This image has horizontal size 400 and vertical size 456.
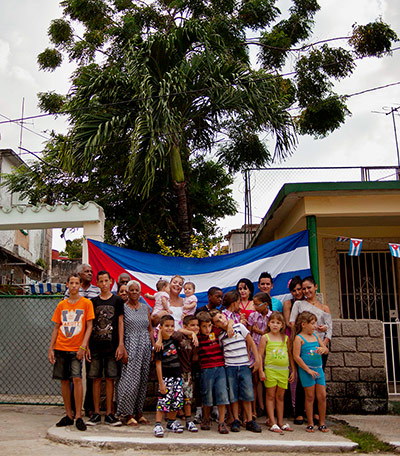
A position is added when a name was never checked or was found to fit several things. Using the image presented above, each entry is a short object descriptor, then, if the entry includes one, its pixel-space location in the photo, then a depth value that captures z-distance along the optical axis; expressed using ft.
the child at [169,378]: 16.98
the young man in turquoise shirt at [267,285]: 20.52
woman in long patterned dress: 18.25
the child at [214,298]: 19.19
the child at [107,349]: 18.34
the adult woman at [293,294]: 19.99
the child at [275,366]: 17.84
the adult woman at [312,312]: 19.12
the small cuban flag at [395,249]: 24.18
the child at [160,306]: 19.49
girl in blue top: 17.94
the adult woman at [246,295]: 19.84
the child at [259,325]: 19.17
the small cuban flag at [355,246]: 24.30
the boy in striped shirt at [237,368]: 17.44
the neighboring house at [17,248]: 52.32
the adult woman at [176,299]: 19.74
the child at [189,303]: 19.84
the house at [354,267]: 21.71
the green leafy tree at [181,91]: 34.83
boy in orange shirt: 17.92
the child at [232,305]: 18.67
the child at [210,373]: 17.12
